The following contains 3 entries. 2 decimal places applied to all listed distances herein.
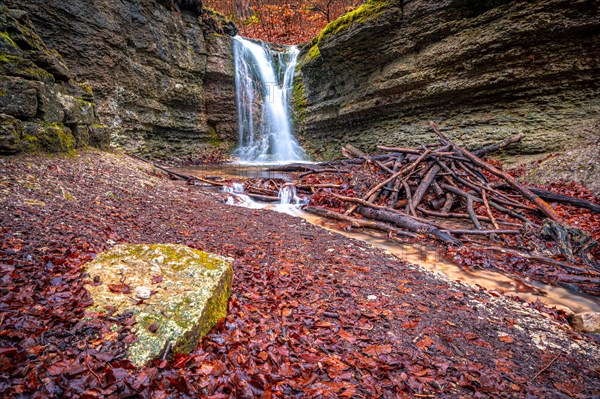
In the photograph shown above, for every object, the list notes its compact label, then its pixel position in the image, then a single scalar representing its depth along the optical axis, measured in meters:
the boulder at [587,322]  2.80
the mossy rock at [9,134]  4.66
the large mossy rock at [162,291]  1.77
